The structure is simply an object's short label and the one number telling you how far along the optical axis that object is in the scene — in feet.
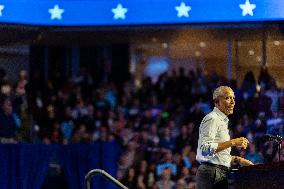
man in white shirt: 38.56
